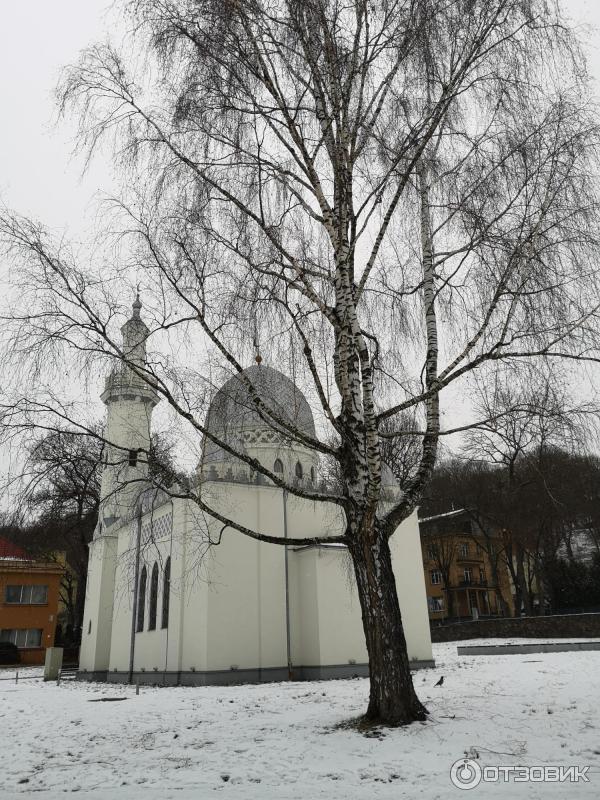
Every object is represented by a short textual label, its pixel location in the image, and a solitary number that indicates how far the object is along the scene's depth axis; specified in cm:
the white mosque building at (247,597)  1905
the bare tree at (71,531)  3556
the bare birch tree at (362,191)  850
